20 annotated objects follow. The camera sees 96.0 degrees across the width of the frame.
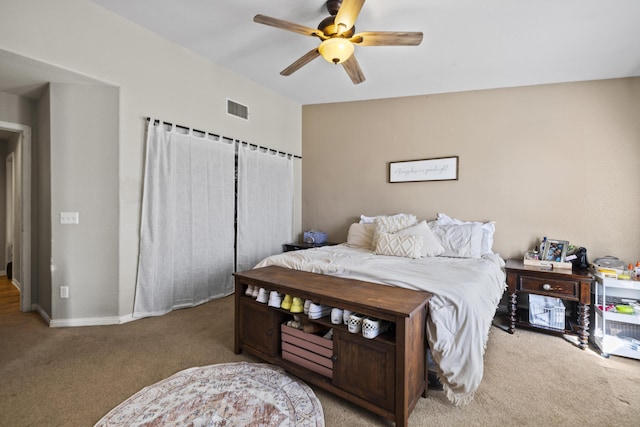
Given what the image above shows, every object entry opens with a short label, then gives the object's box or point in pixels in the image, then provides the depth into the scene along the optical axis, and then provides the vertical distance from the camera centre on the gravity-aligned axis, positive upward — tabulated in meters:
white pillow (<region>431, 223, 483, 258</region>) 2.99 -0.30
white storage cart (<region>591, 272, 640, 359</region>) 2.27 -0.93
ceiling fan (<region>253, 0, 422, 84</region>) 2.07 +1.33
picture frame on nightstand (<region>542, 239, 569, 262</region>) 2.84 -0.38
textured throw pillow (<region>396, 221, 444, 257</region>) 3.01 -0.28
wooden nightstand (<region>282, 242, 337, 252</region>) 4.25 -0.52
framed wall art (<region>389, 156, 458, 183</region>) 3.60 +0.55
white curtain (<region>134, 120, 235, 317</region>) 2.93 -0.13
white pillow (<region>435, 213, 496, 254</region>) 3.14 -0.18
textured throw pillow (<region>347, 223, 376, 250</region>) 3.58 -0.31
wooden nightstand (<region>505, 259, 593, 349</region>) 2.48 -0.68
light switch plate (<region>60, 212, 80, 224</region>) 2.69 -0.09
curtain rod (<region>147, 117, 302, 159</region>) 2.99 +0.91
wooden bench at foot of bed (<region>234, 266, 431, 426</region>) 1.47 -0.78
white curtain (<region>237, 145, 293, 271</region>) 3.82 +0.09
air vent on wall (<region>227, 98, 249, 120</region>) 3.69 +1.32
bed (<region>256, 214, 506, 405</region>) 1.64 -0.46
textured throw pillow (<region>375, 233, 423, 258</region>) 2.89 -0.35
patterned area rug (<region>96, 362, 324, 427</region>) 1.54 -1.12
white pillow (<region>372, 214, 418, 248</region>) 3.36 -0.14
